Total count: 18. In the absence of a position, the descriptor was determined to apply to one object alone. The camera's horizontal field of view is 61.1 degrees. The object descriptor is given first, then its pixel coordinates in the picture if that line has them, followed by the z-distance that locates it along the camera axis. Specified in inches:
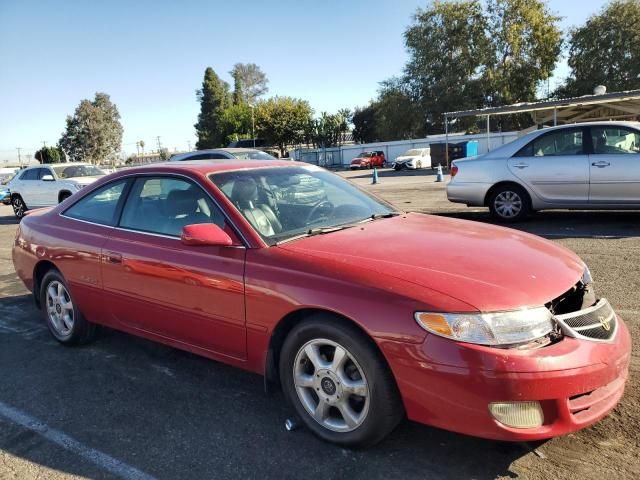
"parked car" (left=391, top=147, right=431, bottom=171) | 1395.2
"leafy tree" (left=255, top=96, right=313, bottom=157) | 2492.6
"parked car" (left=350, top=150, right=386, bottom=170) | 1724.9
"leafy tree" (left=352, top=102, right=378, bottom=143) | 2886.3
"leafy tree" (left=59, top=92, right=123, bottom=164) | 3435.0
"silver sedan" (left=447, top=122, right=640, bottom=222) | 311.9
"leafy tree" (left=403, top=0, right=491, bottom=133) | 2081.7
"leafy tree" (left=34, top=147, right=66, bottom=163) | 3213.6
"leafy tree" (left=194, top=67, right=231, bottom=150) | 3430.1
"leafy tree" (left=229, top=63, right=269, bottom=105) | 3656.5
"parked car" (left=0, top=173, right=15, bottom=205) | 697.6
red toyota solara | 93.9
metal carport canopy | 818.8
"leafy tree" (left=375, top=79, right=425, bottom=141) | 2214.8
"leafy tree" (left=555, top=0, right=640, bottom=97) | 1913.1
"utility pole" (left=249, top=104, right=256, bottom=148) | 2527.1
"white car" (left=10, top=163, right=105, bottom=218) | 585.3
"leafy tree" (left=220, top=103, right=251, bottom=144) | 2901.3
